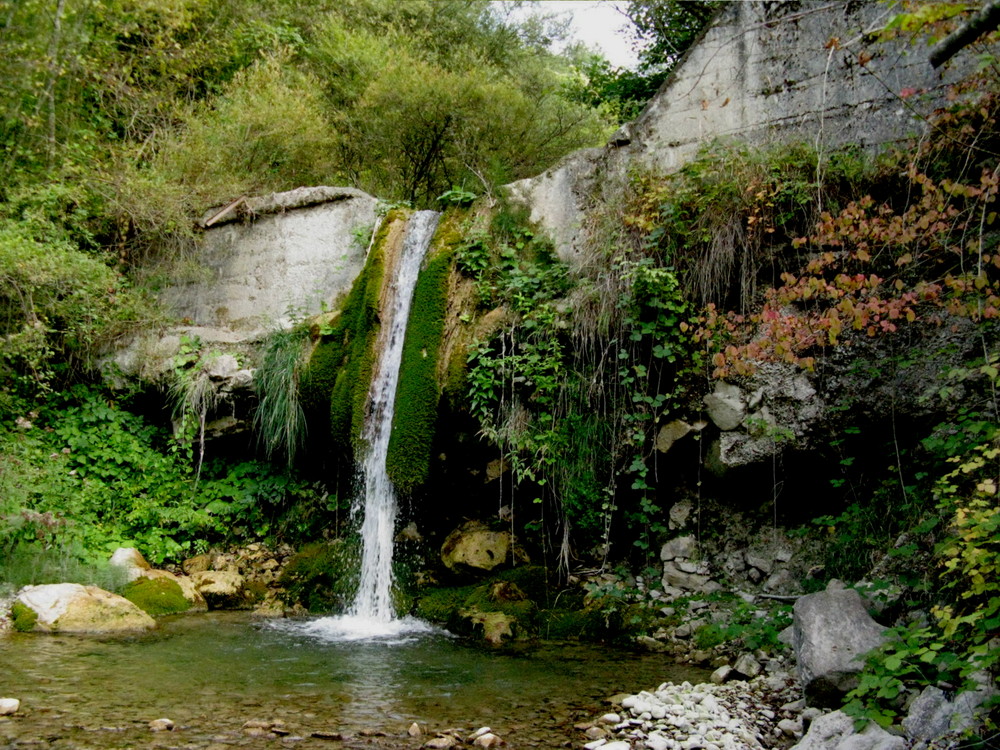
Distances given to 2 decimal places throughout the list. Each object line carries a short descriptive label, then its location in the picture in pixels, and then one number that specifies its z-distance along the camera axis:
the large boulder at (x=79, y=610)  5.66
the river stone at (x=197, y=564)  7.29
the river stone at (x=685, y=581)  5.86
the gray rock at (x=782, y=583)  5.56
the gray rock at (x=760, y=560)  5.77
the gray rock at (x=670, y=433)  6.12
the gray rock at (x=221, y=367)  7.86
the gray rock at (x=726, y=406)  5.89
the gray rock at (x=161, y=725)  3.70
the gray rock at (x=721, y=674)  4.54
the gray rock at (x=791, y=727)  3.76
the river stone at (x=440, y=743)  3.61
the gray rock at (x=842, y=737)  3.20
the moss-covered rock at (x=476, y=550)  6.41
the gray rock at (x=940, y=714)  3.12
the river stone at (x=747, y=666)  4.60
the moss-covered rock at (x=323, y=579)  6.75
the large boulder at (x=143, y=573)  6.63
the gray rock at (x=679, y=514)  6.23
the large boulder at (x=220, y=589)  6.80
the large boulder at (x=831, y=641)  3.76
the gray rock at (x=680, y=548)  6.08
